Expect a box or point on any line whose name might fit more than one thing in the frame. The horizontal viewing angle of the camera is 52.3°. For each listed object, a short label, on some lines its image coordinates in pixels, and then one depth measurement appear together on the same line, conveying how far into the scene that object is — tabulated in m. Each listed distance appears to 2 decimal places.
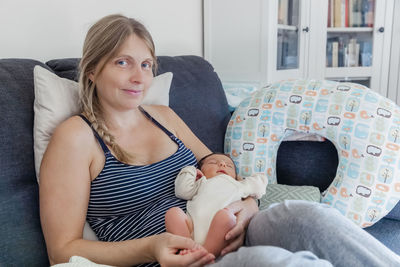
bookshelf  2.26
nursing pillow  1.34
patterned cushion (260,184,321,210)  1.33
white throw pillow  1.05
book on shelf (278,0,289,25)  2.32
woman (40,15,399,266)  0.89
